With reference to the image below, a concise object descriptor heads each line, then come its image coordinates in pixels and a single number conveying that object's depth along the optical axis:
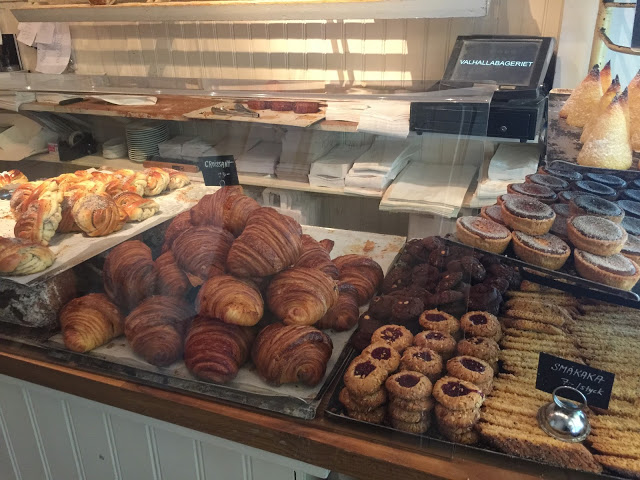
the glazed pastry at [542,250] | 0.97
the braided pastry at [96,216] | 1.22
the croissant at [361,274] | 1.15
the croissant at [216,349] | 0.93
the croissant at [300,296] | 0.96
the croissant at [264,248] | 0.98
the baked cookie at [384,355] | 0.90
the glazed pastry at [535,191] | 1.12
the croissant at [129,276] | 1.07
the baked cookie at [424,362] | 0.89
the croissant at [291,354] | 0.91
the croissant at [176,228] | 1.14
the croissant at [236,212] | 1.07
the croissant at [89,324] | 1.05
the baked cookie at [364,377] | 0.86
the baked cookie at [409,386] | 0.84
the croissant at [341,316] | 1.05
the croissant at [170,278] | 1.03
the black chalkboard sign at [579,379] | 0.83
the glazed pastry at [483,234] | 1.02
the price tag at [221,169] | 1.13
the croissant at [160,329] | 0.99
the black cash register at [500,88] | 0.95
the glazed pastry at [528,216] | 1.02
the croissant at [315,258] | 1.06
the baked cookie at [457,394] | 0.82
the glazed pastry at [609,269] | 0.88
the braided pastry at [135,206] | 1.28
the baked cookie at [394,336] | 0.95
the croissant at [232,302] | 0.94
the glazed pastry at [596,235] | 0.93
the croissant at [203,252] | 1.02
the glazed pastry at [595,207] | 1.02
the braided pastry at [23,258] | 1.08
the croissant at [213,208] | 1.09
